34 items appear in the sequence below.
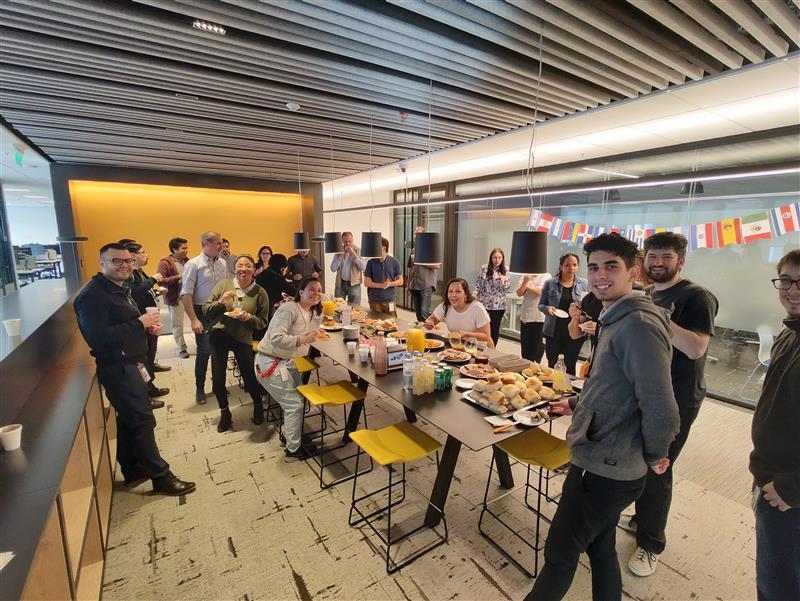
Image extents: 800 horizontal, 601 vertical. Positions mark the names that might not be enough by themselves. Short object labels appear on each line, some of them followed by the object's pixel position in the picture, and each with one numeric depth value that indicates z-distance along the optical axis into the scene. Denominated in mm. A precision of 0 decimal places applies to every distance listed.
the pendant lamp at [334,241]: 5426
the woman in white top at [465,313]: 3570
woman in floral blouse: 4867
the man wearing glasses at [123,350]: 2393
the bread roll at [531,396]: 2275
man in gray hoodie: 1418
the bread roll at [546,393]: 2316
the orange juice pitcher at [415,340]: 3030
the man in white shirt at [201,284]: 4223
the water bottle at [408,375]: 2467
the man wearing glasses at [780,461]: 1449
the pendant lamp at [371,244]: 4673
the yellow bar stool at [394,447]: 2164
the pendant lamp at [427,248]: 3775
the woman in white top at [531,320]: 4410
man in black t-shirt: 1959
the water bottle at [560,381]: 2408
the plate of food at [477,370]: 2635
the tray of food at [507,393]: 2199
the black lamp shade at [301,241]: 5906
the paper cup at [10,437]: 1639
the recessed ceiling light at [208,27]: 2115
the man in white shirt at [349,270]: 6355
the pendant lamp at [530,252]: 2723
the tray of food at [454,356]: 2938
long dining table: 1946
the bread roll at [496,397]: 2195
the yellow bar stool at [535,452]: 2105
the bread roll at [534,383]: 2394
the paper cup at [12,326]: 2320
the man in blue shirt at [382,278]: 5863
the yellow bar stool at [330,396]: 2906
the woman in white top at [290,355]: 3141
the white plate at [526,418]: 2029
